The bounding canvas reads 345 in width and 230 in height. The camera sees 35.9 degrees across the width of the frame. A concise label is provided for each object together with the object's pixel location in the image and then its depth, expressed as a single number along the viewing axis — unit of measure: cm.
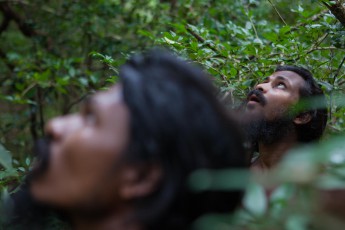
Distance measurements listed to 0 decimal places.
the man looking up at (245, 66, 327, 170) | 277
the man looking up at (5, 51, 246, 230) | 112
